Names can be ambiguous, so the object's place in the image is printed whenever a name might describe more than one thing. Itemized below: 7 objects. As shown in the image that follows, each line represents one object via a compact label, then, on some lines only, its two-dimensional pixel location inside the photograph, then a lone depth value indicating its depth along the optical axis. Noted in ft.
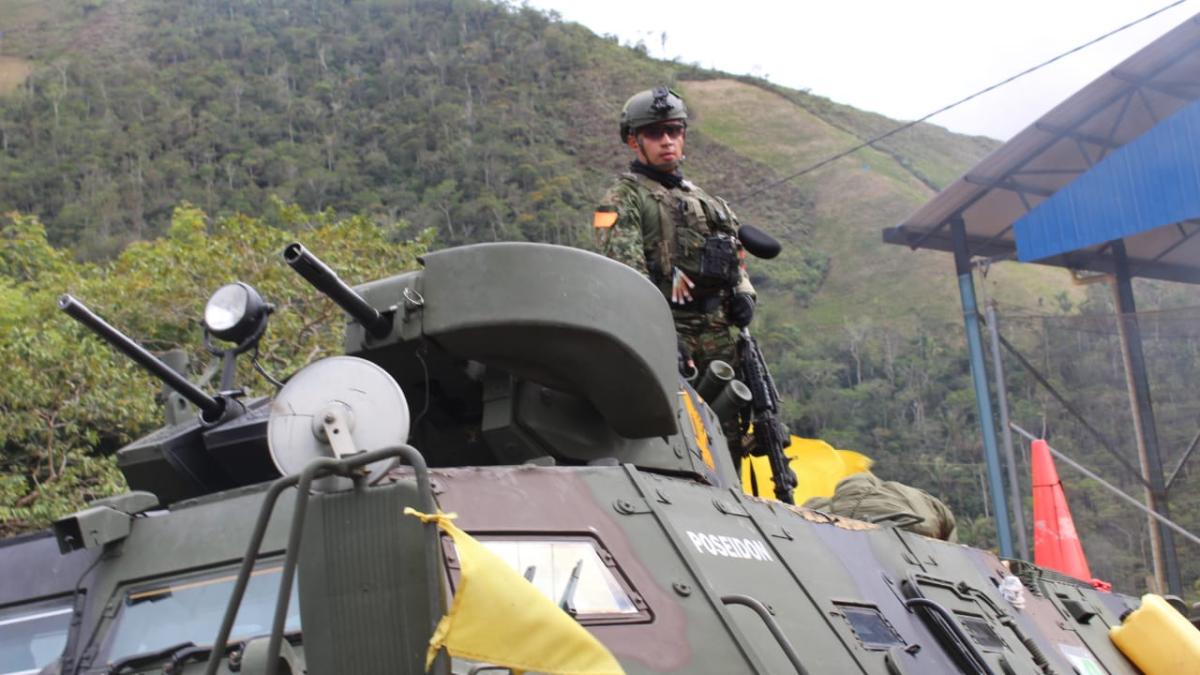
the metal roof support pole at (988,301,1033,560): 53.67
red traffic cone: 49.29
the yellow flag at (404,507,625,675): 11.76
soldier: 25.27
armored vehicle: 12.45
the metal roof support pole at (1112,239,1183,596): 51.16
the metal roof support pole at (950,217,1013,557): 57.11
